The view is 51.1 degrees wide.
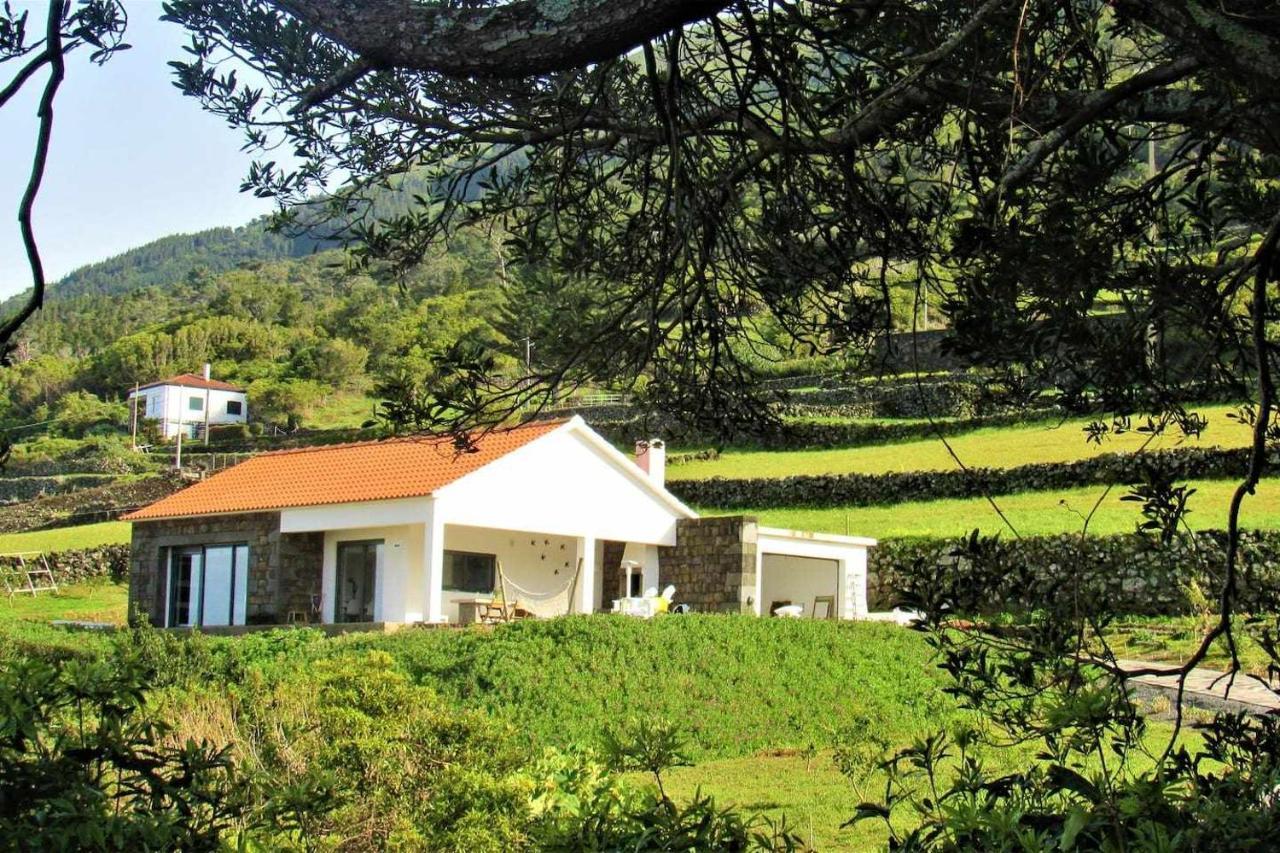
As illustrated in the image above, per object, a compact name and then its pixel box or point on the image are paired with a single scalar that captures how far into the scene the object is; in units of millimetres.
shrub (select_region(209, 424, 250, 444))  69562
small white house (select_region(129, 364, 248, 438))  75000
